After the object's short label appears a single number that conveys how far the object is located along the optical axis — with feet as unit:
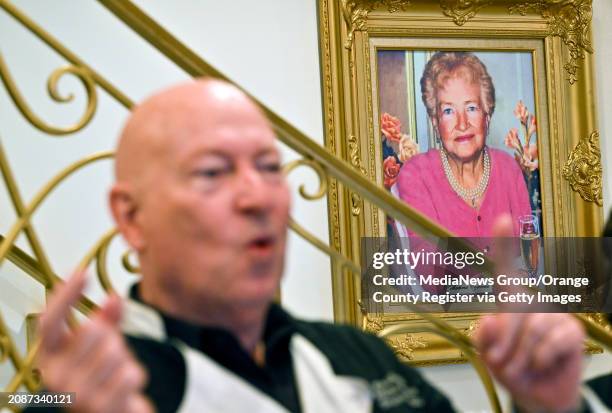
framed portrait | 16.69
